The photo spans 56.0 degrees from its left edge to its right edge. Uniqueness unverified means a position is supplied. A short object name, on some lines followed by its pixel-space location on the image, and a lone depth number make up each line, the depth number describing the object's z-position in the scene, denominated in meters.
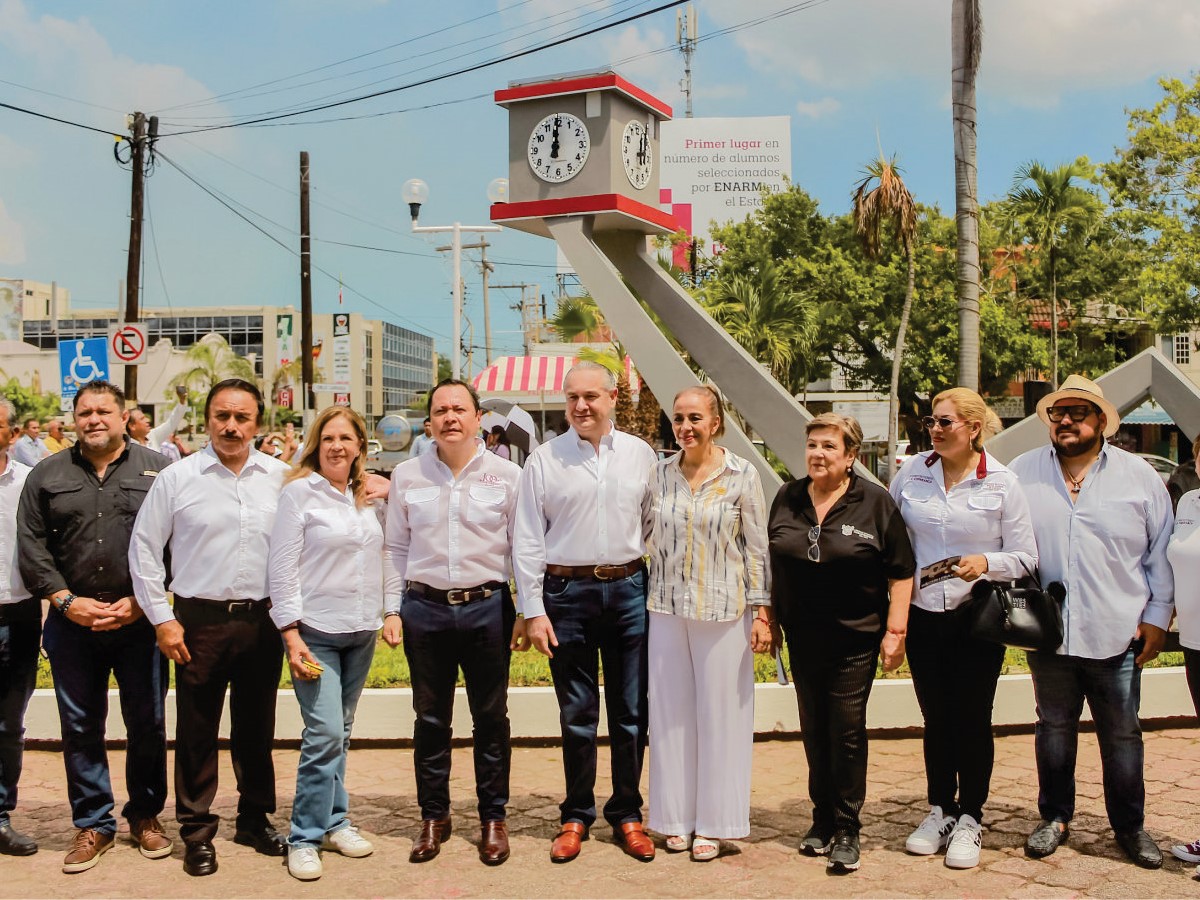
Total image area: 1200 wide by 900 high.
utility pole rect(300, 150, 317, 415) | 28.09
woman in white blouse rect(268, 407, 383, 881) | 4.55
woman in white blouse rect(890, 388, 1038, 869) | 4.55
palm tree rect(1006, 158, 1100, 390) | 31.42
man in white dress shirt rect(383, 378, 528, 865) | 4.69
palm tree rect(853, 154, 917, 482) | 20.72
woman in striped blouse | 4.61
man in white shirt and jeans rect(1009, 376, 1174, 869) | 4.55
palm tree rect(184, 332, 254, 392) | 59.66
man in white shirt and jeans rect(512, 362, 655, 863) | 4.71
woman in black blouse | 4.51
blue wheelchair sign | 13.78
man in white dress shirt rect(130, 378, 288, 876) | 4.60
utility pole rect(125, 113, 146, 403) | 21.75
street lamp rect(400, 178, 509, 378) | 23.05
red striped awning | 21.97
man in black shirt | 4.64
